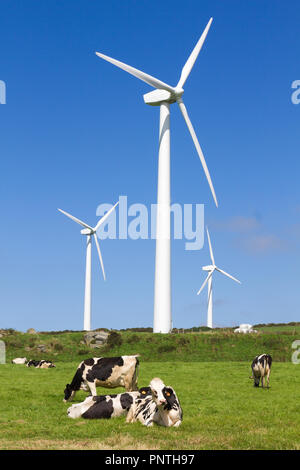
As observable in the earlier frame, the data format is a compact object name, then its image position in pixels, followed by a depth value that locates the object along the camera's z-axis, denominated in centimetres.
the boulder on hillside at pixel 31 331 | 6249
